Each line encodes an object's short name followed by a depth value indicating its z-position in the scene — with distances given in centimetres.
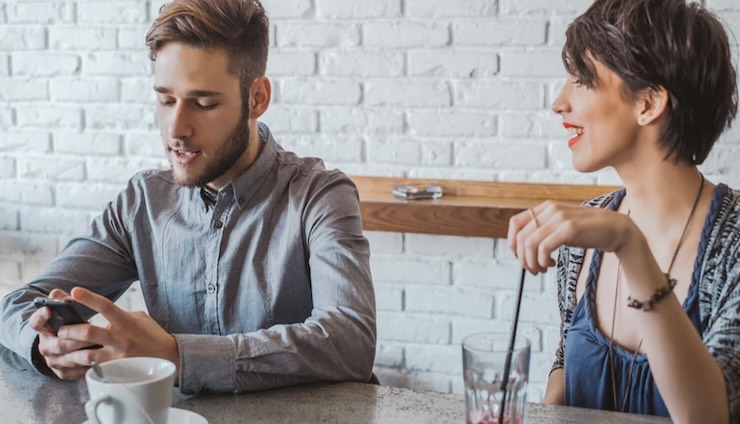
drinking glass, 98
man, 141
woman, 126
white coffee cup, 92
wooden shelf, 202
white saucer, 103
